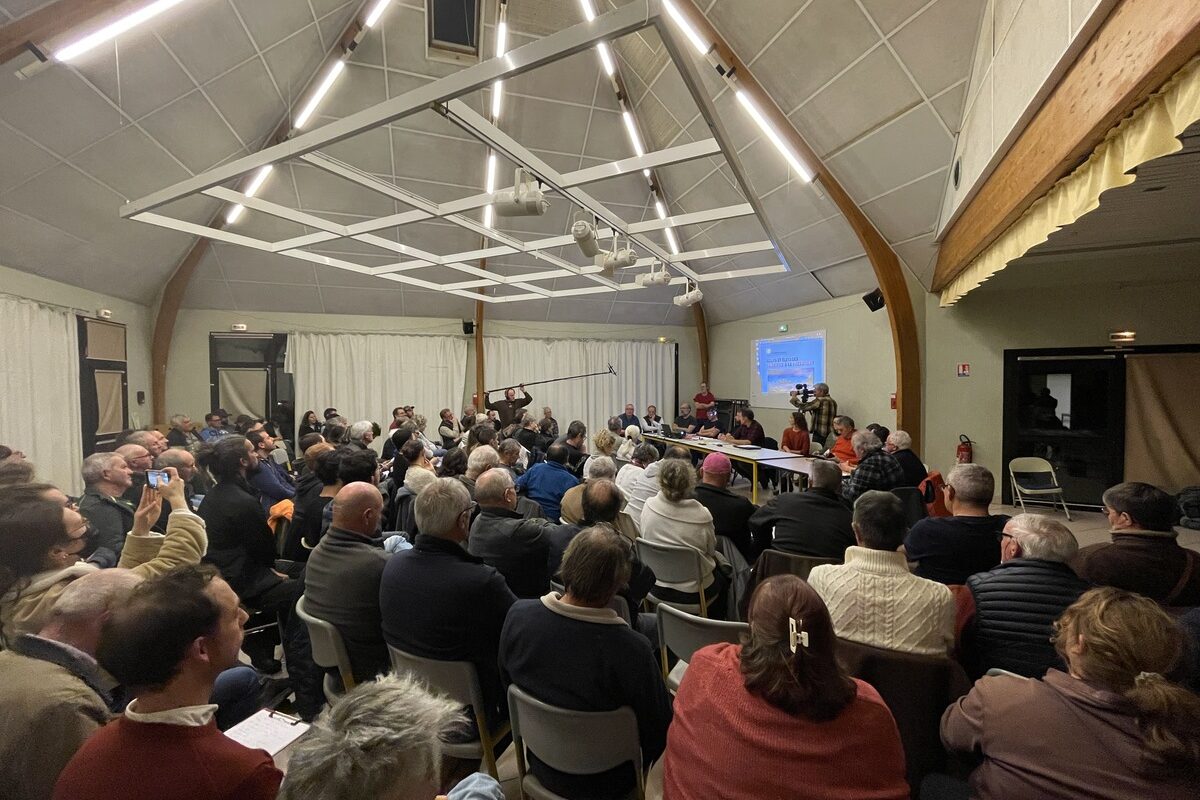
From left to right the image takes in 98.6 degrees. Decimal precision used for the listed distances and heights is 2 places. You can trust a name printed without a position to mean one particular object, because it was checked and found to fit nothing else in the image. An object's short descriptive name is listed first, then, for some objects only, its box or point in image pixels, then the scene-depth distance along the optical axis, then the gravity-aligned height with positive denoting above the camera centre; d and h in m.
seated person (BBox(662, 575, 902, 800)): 1.03 -0.71
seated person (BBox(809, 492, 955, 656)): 1.69 -0.73
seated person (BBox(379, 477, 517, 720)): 1.80 -0.73
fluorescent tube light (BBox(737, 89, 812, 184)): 4.80 +2.41
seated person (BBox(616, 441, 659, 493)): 4.11 -0.60
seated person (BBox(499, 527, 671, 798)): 1.47 -0.78
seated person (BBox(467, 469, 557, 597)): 2.38 -0.70
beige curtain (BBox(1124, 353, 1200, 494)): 5.55 -0.41
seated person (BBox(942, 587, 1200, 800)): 1.00 -0.71
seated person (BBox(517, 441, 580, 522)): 3.77 -0.70
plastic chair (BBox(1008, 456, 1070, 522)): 5.82 -1.13
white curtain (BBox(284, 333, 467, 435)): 9.03 +0.35
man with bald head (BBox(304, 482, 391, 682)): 2.01 -0.74
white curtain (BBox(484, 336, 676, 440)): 10.52 +0.36
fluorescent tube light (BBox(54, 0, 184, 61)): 3.33 +2.45
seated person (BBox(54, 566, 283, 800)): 0.88 -0.59
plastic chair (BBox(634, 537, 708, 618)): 2.74 -0.95
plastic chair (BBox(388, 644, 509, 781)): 1.77 -1.03
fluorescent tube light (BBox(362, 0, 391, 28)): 5.51 +4.12
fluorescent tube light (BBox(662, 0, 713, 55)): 4.51 +3.21
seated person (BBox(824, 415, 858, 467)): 5.82 -0.62
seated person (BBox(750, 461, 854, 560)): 2.62 -0.70
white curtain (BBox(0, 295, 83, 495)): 5.00 +0.08
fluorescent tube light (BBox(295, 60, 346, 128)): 5.88 +3.52
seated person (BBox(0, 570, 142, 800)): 1.01 -0.64
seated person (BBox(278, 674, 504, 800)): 0.74 -0.53
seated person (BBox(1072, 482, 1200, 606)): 1.90 -0.66
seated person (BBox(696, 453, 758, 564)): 3.22 -0.78
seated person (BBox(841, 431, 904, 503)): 3.92 -0.68
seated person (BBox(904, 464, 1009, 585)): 2.33 -0.71
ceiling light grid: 2.29 +1.48
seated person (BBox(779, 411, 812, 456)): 6.99 -0.68
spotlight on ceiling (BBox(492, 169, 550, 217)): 3.40 +1.26
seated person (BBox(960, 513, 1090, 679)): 1.69 -0.73
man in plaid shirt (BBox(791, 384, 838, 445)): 7.73 -0.34
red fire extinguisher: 6.08 -0.78
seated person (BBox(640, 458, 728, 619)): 2.85 -0.78
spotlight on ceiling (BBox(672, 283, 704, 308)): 6.45 +1.14
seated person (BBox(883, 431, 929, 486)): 4.16 -0.64
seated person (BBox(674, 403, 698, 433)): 10.31 -0.65
